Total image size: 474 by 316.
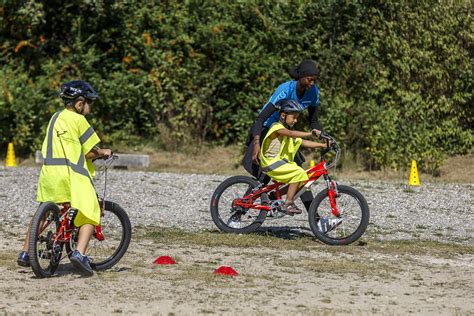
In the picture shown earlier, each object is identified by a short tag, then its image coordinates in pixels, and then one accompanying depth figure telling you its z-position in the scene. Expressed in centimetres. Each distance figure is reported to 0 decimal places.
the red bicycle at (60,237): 1609
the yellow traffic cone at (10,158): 3672
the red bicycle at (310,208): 2092
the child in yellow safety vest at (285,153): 2112
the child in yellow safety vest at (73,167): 1644
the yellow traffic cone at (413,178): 3228
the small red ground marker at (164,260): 1815
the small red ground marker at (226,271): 1708
